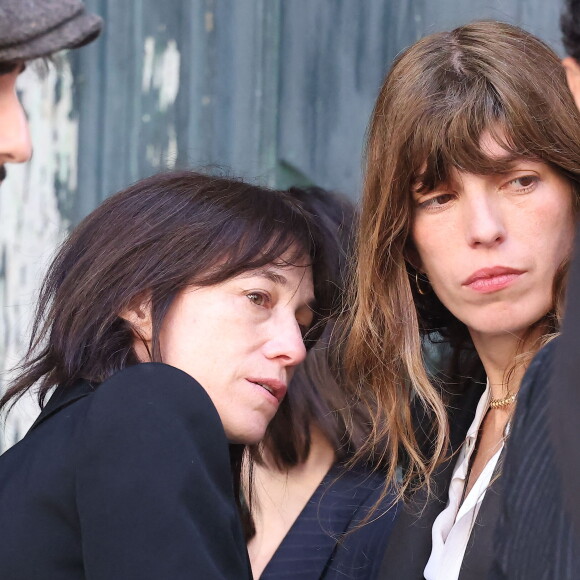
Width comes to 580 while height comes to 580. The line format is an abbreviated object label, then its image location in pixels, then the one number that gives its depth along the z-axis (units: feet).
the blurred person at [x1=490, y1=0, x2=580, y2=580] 8.39
